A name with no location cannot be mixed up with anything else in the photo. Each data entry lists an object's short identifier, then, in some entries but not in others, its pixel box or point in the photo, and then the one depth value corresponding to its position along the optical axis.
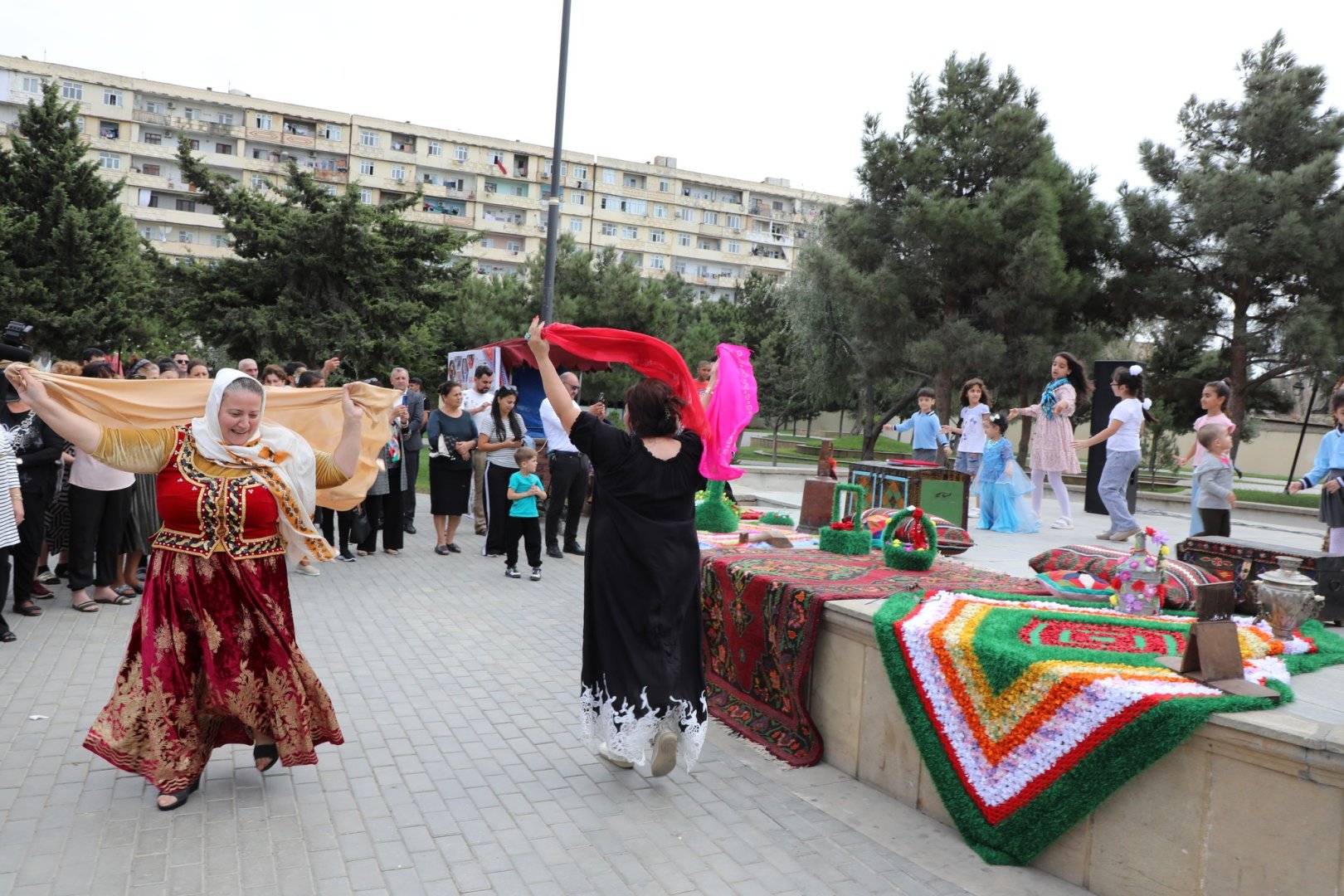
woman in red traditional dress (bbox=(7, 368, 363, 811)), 3.87
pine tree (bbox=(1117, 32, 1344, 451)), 19.84
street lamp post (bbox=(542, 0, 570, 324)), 13.98
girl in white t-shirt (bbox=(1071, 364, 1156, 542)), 9.50
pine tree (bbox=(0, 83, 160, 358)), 24.86
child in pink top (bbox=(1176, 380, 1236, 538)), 7.78
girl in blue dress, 10.66
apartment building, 59.38
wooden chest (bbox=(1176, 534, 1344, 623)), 5.15
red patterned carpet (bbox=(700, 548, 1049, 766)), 4.78
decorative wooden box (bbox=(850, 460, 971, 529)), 9.30
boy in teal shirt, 9.20
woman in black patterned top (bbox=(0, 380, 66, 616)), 6.76
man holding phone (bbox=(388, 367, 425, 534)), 10.64
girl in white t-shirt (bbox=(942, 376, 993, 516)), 11.20
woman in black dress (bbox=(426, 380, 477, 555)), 10.45
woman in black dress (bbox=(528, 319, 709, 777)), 4.25
